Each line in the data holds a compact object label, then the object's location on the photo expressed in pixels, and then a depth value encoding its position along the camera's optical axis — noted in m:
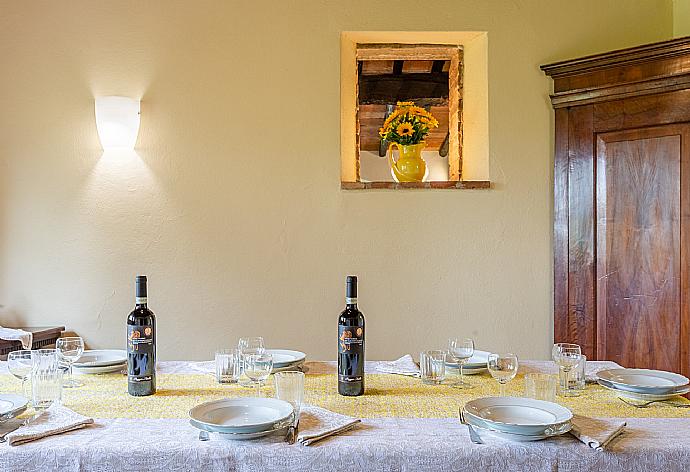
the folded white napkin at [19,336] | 2.70
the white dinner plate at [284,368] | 2.02
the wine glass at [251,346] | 1.85
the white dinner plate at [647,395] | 1.70
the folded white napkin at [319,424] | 1.38
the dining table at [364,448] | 1.32
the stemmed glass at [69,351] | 1.84
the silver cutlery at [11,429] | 1.37
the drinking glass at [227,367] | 1.89
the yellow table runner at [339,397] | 1.59
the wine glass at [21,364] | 1.66
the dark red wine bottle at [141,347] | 1.71
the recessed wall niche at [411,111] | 3.19
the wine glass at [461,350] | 1.94
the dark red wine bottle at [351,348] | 1.68
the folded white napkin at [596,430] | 1.35
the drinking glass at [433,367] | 1.89
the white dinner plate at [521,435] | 1.37
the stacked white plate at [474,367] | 2.02
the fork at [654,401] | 1.65
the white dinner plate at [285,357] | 2.04
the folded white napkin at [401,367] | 2.02
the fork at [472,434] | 1.38
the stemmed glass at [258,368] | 1.69
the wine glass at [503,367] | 1.74
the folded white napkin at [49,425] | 1.37
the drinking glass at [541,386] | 1.61
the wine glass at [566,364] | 1.80
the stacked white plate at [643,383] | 1.70
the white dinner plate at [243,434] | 1.37
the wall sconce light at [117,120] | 3.05
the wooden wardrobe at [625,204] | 2.78
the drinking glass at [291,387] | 1.53
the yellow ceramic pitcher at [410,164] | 3.24
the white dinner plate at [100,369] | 2.01
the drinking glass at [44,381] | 1.58
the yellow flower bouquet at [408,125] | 3.24
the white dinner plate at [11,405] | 1.46
